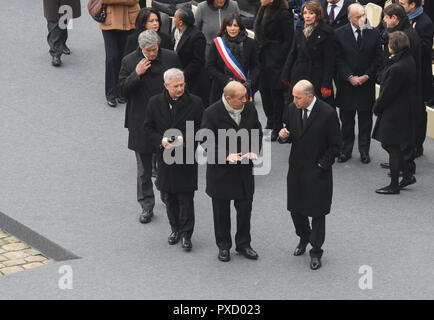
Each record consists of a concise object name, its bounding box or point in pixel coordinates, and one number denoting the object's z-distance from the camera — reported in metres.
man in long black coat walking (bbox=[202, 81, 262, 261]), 17.34
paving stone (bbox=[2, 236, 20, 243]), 19.83
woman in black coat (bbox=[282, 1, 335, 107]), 21.44
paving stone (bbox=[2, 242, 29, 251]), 19.45
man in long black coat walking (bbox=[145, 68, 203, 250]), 18.06
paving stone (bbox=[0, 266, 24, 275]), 18.30
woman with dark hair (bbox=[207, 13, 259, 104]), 21.31
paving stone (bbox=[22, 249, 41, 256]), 19.19
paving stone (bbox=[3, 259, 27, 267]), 18.67
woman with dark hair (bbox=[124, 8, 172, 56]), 20.91
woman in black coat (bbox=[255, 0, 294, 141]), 22.55
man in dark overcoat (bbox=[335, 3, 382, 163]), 21.83
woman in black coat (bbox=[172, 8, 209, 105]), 21.75
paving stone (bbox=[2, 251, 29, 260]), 19.03
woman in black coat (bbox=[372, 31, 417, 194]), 20.12
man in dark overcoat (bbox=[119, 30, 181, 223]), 19.19
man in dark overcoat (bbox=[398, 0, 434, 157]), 21.59
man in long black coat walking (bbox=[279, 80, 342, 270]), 17.22
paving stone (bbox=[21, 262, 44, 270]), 18.56
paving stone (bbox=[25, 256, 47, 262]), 18.87
